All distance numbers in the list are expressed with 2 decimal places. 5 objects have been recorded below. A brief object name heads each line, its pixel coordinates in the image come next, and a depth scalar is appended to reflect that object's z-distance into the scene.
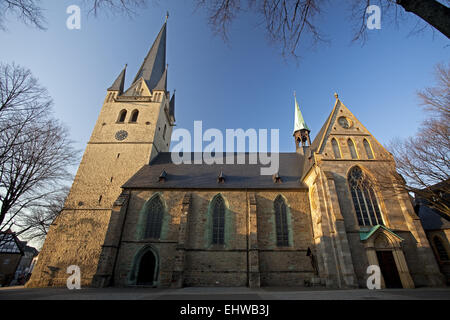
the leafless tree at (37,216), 11.27
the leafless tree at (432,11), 3.53
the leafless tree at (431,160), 9.29
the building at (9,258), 26.11
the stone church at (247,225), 12.20
